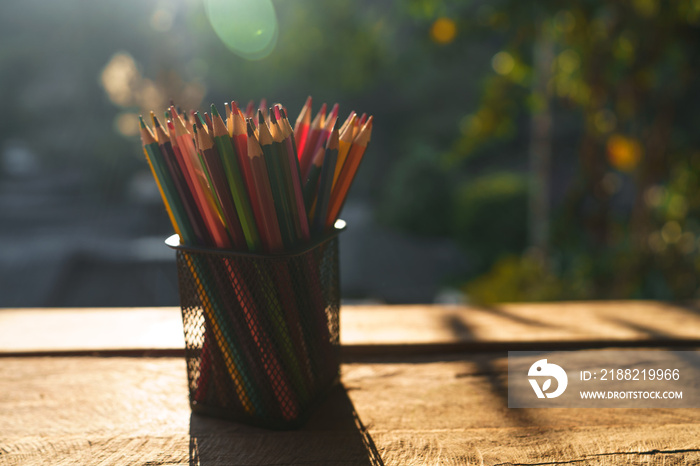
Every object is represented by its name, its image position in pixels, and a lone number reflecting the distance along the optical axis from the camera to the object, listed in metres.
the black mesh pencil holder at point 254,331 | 0.44
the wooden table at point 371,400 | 0.43
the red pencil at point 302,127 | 0.50
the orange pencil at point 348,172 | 0.47
